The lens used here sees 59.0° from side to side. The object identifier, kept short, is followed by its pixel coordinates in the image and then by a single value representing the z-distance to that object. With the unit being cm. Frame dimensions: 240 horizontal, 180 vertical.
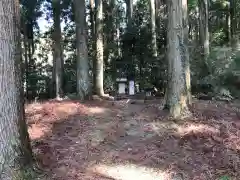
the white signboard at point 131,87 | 981
